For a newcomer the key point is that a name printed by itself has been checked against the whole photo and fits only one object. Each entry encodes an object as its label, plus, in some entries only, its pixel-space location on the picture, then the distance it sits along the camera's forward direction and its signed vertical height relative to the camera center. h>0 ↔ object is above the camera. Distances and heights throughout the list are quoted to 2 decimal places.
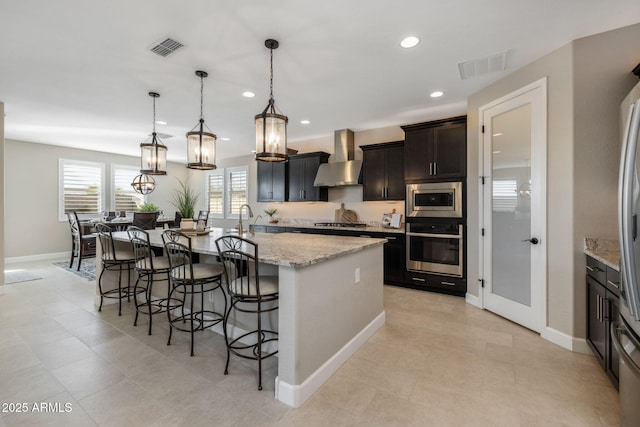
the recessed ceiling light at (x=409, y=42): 2.53 +1.56
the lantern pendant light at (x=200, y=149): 3.03 +0.69
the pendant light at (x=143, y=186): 4.49 +0.44
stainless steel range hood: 5.27 +0.89
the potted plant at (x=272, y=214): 6.68 -0.02
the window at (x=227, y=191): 7.93 +0.65
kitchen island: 1.89 -0.70
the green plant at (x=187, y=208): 3.57 +0.06
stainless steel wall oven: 4.04 -0.49
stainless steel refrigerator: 1.21 -0.14
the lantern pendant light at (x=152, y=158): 3.67 +0.72
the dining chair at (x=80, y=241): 5.62 -0.58
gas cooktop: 5.32 -0.20
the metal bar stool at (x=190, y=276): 2.49 -0.56
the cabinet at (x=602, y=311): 1.98 -0.73
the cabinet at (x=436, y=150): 4.04 +0.95
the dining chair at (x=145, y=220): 5.79 -0.15
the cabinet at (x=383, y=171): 4.81 +0.74
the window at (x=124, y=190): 7.67 +0.62
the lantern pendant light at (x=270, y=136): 2.42 +0.66
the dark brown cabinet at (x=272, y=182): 6.31 +0.72
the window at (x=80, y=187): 6.82 +0.64
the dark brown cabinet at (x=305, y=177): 5.81 +0.77
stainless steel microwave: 4.06 +0.22
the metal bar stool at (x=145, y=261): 2.92 -0.52
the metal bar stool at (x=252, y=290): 2.01 -0.56
